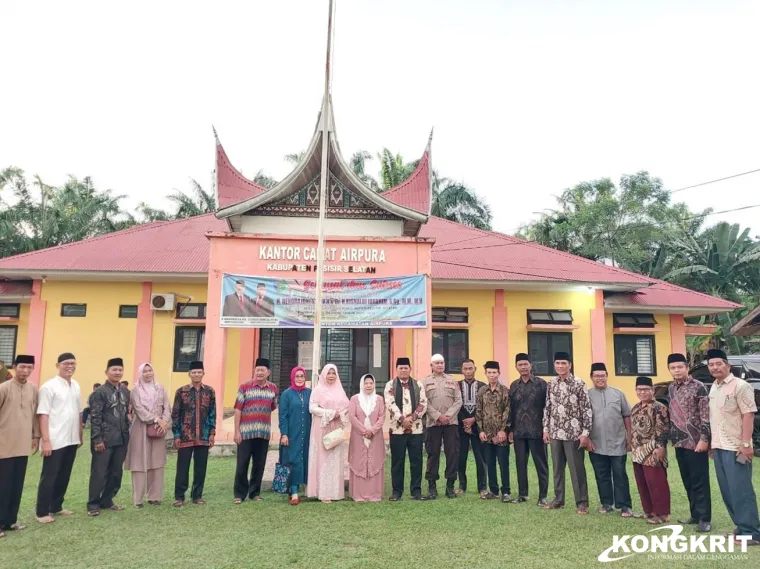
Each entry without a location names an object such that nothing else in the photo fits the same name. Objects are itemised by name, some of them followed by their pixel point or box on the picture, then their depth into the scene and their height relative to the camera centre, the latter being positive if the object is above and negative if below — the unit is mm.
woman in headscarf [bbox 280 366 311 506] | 5711 -738
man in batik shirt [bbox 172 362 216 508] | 5535 -761
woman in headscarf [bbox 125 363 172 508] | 5480 -870
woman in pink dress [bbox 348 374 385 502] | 5738 -939
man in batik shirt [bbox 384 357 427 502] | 5867 -723
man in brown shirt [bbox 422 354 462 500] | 5863 -674
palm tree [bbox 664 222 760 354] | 19859 +3713
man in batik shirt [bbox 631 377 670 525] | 4852 -792
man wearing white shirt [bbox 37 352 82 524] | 4949 -741
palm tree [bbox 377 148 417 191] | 22531 +8238
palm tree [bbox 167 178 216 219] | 23062 +6778
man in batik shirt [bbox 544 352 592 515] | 5250 -642
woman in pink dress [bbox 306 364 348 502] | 5691 -945
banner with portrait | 8375 +909
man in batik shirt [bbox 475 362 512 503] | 5656 -676
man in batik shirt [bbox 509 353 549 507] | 5582 -661
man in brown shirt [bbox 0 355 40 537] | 4613 -728
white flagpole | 6957 +2382
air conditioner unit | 11203 +1205
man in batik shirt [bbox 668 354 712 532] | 4637 -612
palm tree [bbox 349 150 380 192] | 23142 +8696
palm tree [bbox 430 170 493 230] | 22531 +6564
